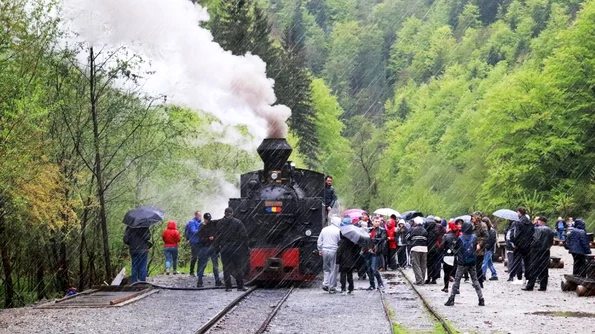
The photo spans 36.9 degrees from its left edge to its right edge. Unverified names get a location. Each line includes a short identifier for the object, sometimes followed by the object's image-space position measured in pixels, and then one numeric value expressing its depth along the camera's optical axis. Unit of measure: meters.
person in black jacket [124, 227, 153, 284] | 21.64
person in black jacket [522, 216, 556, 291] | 20.78
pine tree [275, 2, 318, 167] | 67.06
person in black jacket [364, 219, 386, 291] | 21.20
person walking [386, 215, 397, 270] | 27.88
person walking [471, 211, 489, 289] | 18.45
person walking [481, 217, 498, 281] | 23.56
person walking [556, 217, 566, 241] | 44.03
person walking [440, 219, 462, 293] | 19.62
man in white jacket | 20.66
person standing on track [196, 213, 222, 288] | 22.34
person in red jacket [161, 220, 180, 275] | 26.42
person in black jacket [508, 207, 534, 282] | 21.41
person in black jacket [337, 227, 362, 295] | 20.25
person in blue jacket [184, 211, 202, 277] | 25.34
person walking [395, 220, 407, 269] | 30.34
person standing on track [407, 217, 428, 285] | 23.08
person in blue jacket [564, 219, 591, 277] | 21.48
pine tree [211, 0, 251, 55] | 57.81
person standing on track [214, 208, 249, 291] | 20.61
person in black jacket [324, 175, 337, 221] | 24.42
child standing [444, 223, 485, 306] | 17.44
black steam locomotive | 22.17
